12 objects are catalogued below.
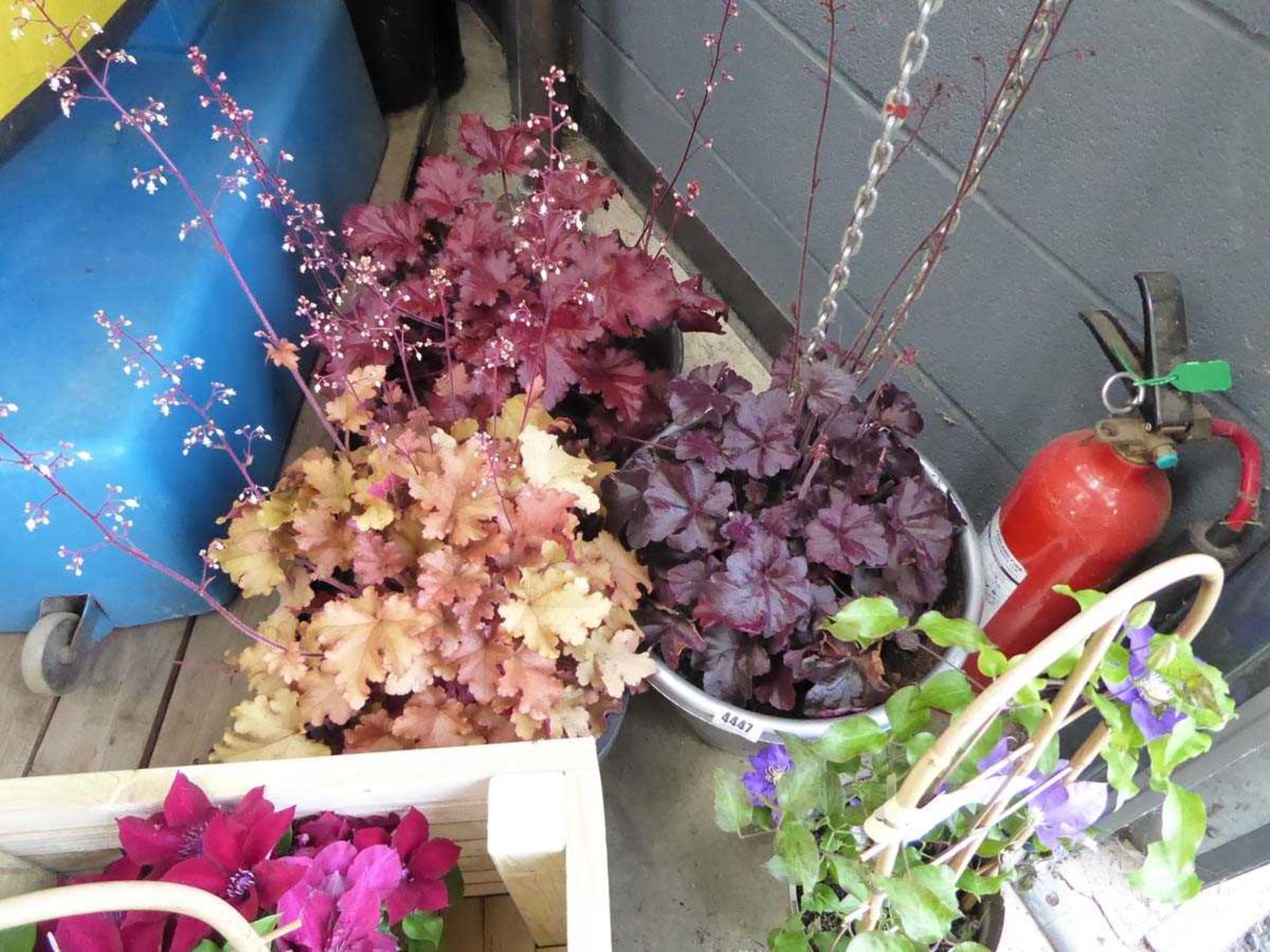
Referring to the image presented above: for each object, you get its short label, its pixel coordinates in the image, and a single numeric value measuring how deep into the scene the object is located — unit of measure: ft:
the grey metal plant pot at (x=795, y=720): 2.98
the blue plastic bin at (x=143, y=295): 3.22
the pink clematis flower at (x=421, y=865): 2.36
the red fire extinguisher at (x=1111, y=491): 2.56
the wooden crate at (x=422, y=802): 2.11
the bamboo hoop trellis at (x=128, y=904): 1.24
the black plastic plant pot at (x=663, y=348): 4.29
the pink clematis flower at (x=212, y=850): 2.11
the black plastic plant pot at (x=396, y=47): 5.78
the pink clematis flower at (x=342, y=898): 2.09
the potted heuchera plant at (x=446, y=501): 2.72
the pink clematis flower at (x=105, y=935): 2.09
